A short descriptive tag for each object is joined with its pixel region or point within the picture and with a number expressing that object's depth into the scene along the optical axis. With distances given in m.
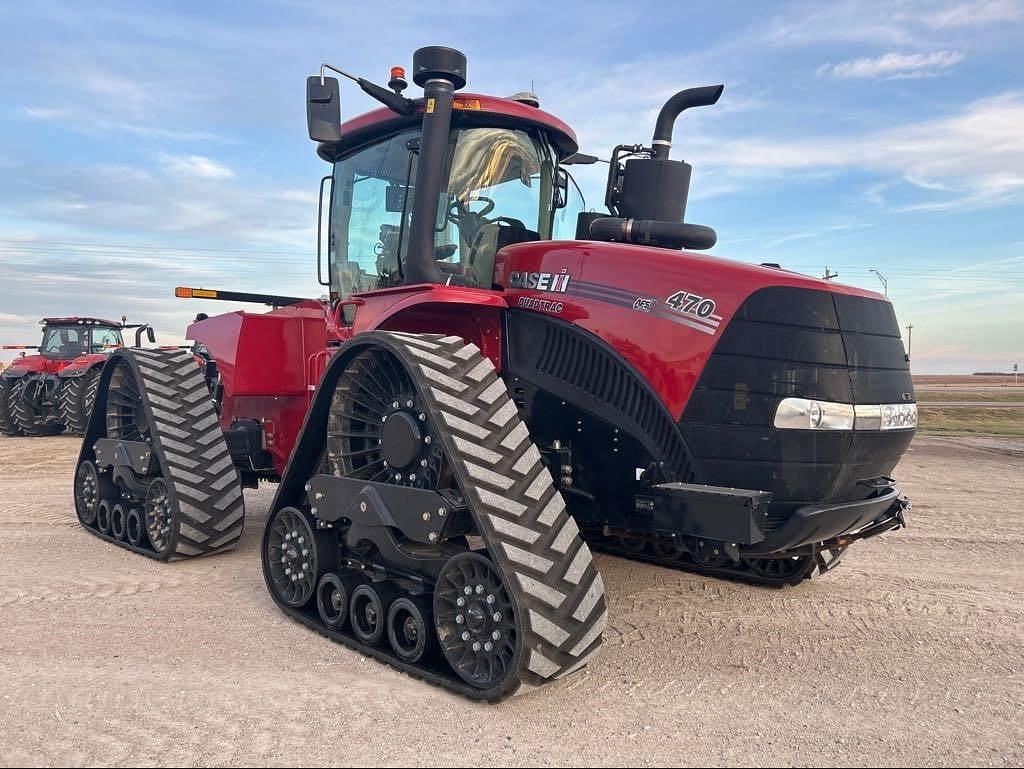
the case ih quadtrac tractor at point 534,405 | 3.65
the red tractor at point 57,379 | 16.45
